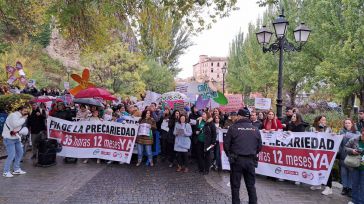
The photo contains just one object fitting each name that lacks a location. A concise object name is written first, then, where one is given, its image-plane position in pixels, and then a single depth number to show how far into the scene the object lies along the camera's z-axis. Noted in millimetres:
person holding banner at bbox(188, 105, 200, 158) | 9668
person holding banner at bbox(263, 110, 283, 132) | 8945
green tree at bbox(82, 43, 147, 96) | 29797
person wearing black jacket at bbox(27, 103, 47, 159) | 10156
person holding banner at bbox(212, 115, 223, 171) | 9555
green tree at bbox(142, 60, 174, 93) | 39188
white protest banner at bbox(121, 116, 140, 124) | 10537
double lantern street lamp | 10508
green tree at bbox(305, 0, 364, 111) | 18344
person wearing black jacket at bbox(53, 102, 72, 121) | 10742
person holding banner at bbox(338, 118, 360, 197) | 7320
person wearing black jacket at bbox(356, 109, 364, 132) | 8859
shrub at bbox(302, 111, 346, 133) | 13620
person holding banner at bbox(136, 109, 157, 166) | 9875
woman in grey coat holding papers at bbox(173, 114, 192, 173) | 9367
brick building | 156875
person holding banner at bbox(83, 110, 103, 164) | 10352
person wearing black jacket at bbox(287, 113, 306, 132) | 8830
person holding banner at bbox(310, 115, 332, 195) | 7970
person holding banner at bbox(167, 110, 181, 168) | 9719
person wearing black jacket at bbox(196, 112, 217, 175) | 9062
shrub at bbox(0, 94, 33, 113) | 13883
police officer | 5938
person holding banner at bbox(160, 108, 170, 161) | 10445
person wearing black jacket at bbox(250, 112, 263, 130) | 8859
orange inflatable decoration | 13090
